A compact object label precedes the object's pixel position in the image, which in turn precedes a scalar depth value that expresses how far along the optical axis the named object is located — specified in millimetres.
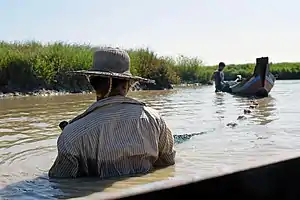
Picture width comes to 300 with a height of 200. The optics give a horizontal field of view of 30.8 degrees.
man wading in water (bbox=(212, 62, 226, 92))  23234
